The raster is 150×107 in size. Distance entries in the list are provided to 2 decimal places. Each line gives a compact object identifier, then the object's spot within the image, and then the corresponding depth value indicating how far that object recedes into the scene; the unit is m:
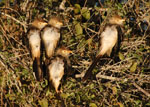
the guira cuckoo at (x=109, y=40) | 7.18
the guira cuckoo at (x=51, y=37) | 7.32
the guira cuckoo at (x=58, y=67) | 6.93
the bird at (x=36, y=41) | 7.13
